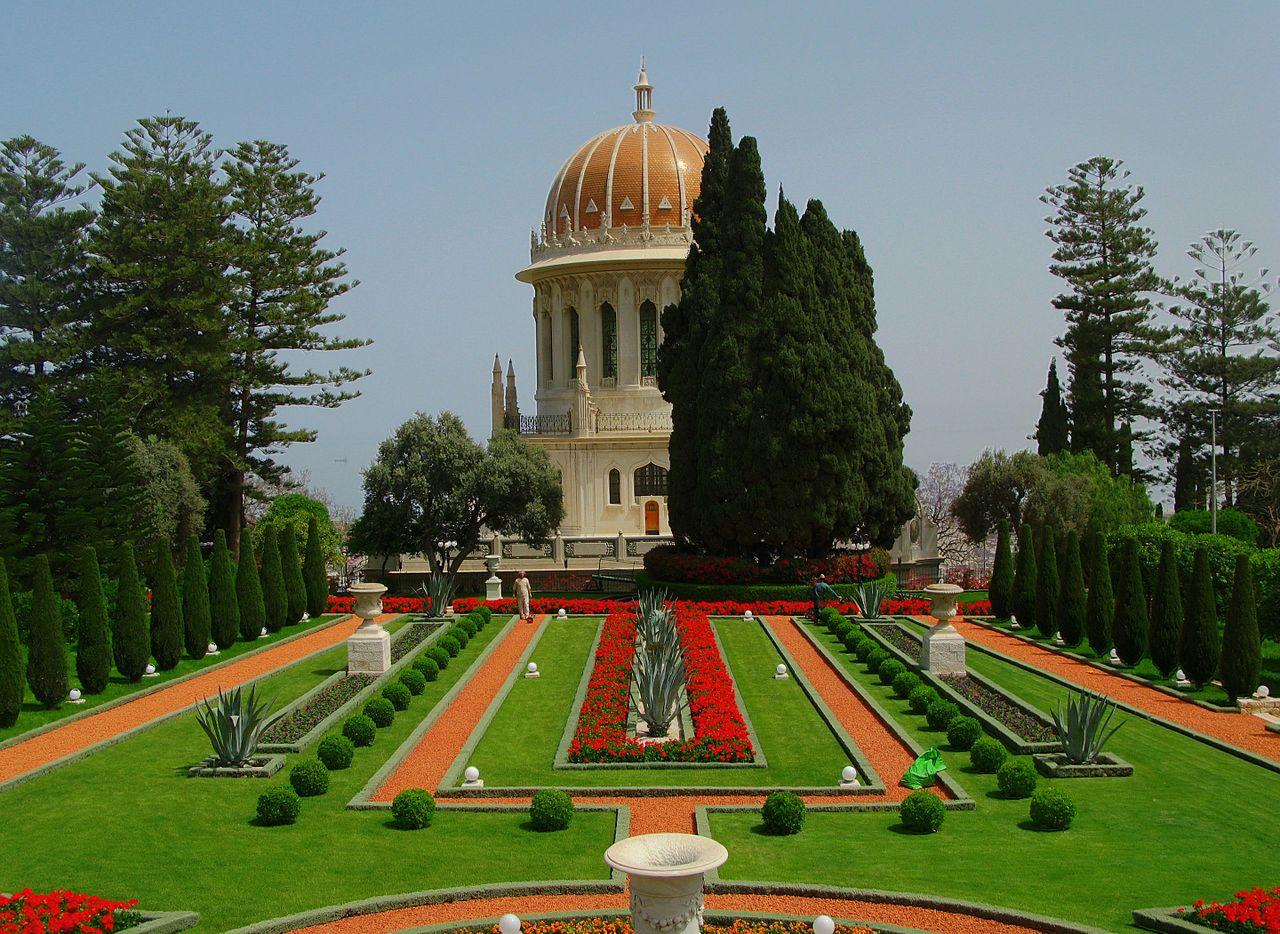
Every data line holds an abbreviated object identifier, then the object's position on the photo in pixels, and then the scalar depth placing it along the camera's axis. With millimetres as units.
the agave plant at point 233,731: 16250
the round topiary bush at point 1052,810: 13664
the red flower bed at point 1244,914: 10500
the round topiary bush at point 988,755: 15898
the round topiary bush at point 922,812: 13594
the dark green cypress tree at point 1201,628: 21484
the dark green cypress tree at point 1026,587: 29453
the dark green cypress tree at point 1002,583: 30828
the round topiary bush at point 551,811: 13773
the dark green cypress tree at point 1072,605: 26875
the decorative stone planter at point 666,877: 9125
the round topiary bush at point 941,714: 18281
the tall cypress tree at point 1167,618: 22547
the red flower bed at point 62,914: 10508
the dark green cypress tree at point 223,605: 26562
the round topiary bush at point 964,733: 17156
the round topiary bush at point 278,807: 13891
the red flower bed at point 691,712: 16703
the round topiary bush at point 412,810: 13789
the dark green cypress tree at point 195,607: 25484
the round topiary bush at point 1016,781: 14875
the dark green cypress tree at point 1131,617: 24031
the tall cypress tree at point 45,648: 20219
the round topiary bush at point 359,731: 17347
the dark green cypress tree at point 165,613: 23938
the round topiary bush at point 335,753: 16109
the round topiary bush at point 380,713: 18578
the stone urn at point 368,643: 22609
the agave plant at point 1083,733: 16141
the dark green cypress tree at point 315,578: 31688
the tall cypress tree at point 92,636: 21453
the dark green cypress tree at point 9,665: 19016
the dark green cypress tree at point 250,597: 27703
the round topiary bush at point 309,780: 14977
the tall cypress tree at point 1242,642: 20375
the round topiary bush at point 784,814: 13609
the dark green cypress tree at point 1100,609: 25734
